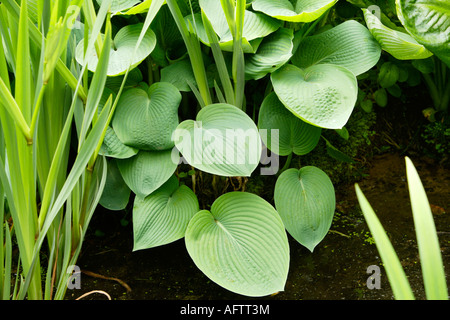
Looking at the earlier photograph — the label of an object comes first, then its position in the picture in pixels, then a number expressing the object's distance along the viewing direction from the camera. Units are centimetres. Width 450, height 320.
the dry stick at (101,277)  107
